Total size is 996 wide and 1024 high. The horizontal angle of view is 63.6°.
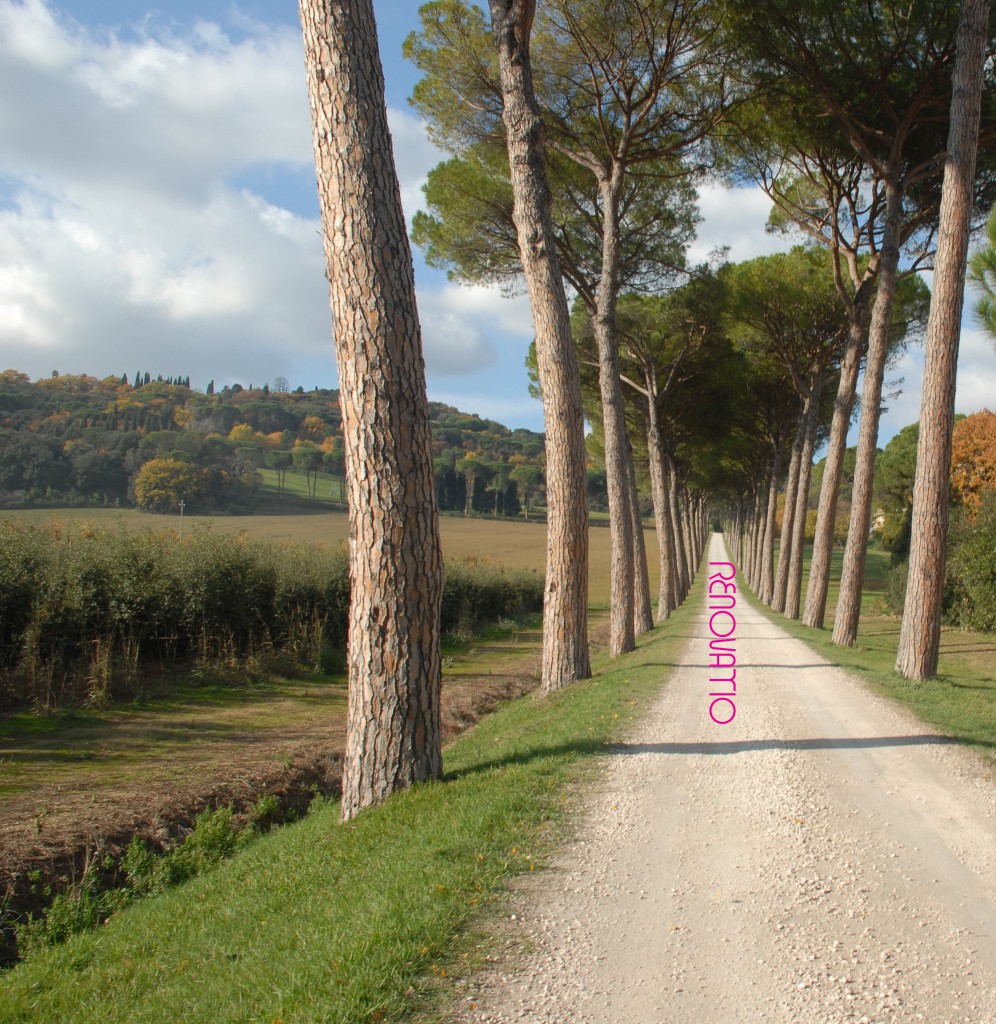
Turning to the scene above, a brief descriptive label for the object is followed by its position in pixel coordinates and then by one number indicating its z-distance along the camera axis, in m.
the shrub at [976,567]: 20.56
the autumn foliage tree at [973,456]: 31.66
